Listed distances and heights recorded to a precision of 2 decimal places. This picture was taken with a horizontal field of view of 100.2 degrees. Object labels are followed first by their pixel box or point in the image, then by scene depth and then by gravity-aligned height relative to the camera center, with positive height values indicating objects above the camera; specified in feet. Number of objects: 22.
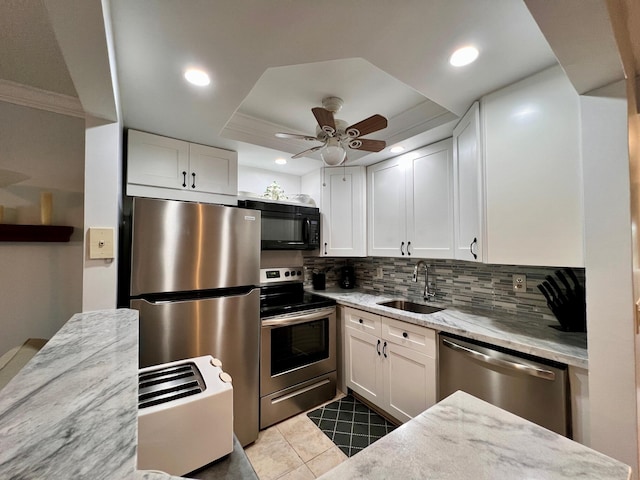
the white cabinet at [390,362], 5.69 -2.82
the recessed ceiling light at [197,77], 4.13 +2.67
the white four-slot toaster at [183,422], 2.29 -1.63
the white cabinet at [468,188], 5.19 +1.20
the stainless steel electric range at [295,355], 6.51 -2.93
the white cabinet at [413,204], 6.69 +1.16
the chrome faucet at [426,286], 7.61 -1.16
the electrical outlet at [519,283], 5.79 -0.82
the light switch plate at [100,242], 4.28 +0.03
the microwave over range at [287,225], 7.75 +0.61
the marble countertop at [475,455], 1.48 -1.28
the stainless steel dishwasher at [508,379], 3.88 -2.21
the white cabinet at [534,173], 4.02 +1.21
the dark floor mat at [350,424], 5.98 -4.39
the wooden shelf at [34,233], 4.93 +0.21
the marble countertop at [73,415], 0.99 -0.82
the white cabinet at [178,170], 6.18 +1.89
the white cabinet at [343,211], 8.77 +1.14
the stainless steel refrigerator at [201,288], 5.07 -0.89
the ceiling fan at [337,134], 4.93 +2.27
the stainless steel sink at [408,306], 7.42 -1.75
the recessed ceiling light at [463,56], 3.80 +2.78
